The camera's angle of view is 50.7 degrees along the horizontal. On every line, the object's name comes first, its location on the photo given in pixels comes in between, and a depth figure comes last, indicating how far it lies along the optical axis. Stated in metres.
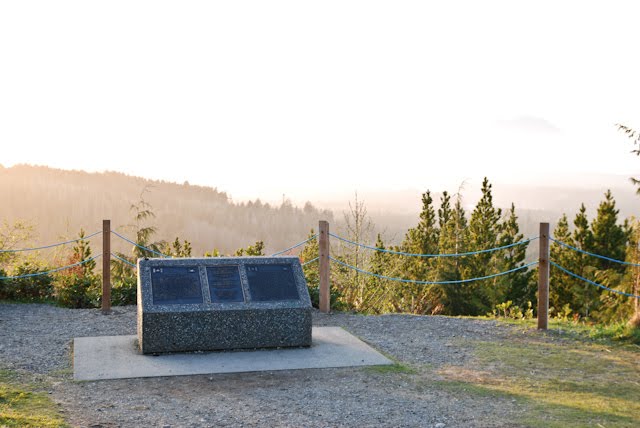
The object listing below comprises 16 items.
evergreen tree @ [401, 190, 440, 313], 29.39
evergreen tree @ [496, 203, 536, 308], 29.71
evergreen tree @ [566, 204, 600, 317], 31.25
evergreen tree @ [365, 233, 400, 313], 14.69
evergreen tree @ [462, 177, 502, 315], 29.48
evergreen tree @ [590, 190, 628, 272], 32.91
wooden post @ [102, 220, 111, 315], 11.33
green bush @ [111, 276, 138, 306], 12.64
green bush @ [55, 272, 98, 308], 12.62
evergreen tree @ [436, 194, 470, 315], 29.23
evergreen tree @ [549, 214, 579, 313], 31.78
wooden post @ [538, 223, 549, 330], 10.23
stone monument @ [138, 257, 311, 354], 8.20
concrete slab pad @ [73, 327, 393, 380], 7.53
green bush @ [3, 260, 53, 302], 12.91
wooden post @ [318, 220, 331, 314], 11.28
